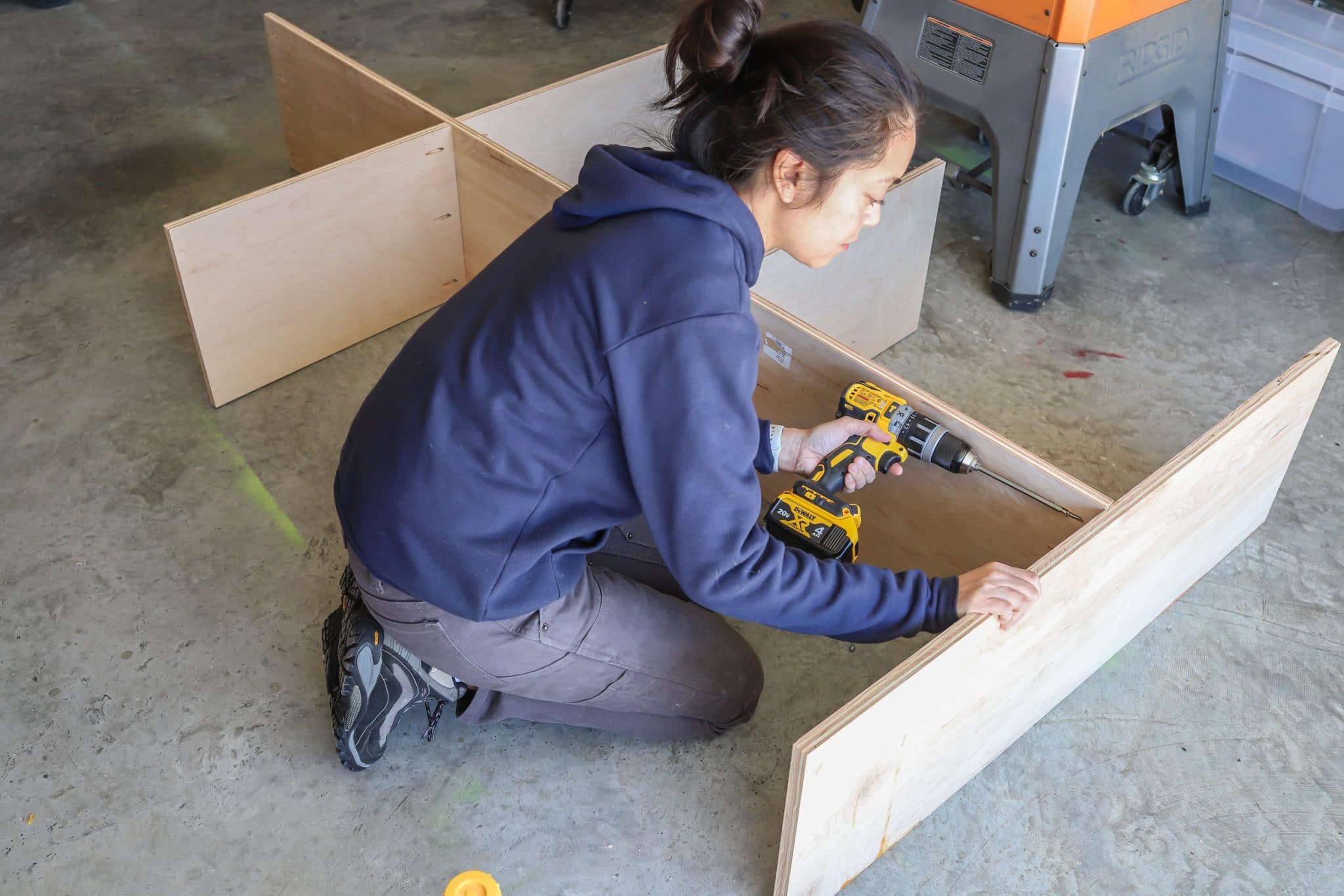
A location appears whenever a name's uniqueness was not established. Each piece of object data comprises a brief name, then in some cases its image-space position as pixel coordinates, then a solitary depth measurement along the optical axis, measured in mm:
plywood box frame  1495
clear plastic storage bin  2943
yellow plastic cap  1648
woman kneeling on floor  1273
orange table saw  2541
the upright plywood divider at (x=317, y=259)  2322
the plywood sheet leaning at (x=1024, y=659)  1411
